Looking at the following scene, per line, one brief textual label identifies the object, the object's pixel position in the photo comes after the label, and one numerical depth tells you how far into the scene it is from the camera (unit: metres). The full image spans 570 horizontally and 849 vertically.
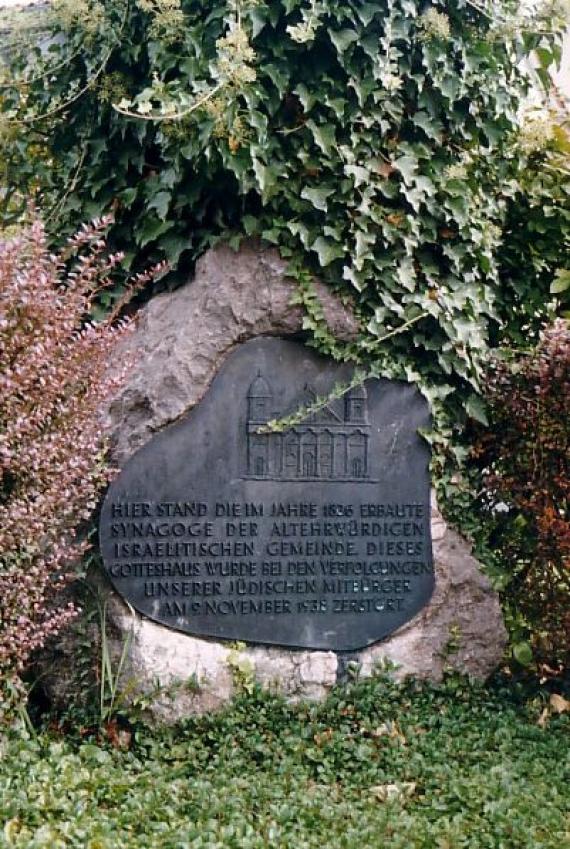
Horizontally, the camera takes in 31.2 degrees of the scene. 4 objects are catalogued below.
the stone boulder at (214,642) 4.38
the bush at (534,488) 4.84
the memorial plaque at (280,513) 4.45
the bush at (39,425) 3.68
